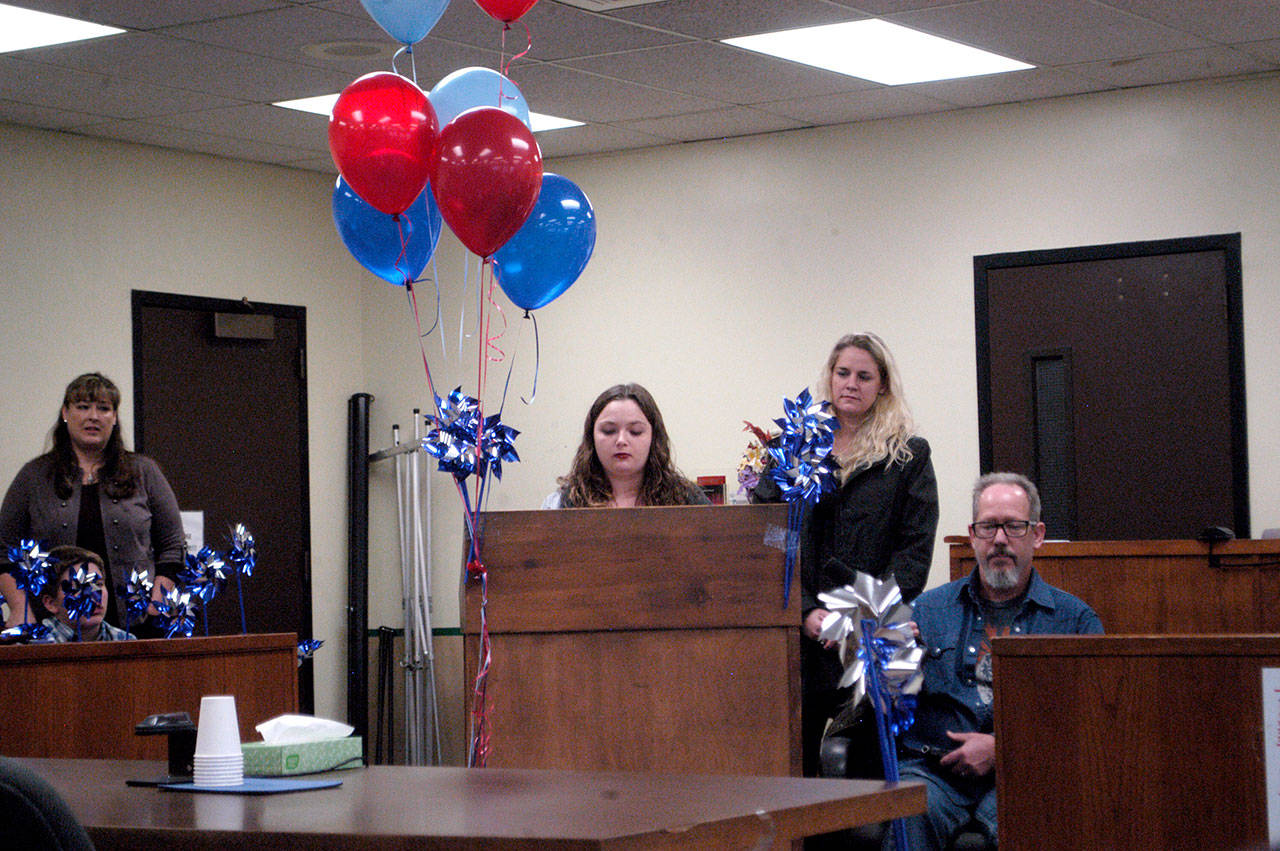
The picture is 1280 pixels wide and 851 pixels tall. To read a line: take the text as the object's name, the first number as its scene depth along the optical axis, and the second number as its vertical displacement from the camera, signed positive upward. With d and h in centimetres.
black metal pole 788 -40
